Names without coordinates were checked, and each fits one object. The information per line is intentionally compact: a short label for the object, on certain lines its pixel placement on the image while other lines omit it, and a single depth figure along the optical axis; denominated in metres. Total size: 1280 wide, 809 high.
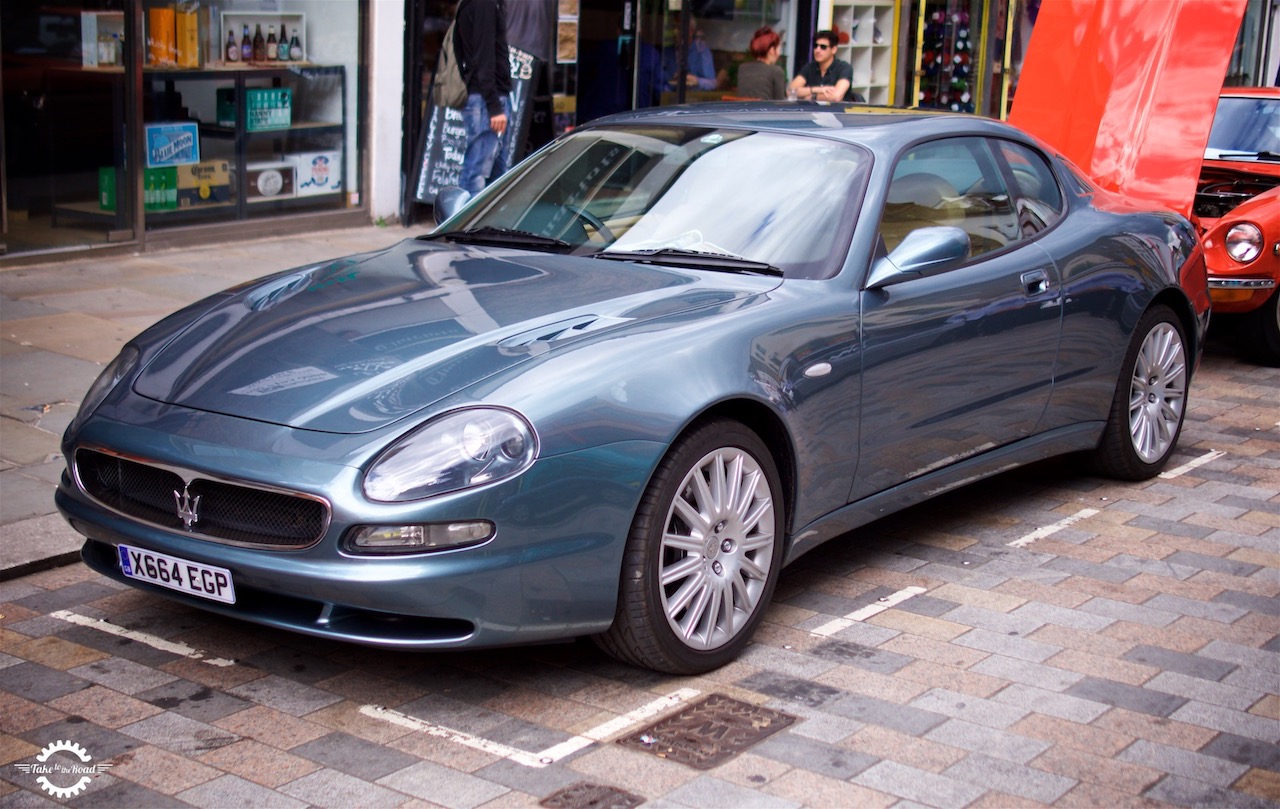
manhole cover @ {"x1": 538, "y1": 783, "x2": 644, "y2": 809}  3.62
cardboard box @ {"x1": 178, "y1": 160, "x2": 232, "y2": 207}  11.04
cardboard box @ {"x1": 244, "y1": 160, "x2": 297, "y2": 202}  11.55
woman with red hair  12.41
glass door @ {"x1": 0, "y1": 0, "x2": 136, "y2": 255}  9.91
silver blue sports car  3.94
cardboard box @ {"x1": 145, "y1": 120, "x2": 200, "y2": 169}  10.79
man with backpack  10.95
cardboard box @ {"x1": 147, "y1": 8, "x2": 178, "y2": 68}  10.64
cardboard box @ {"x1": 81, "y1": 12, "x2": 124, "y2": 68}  10.23
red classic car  8.89
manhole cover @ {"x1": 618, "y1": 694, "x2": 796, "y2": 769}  3.93
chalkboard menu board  12.38
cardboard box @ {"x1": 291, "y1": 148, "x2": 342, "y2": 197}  11.94
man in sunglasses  12.64
